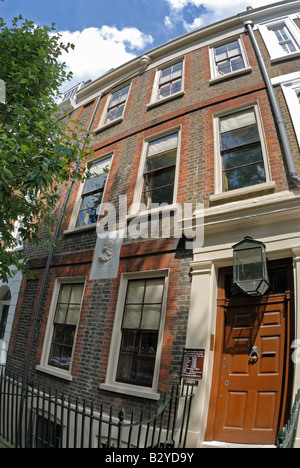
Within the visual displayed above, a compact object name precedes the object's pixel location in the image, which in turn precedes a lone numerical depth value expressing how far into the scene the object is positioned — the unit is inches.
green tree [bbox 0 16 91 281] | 197.9
